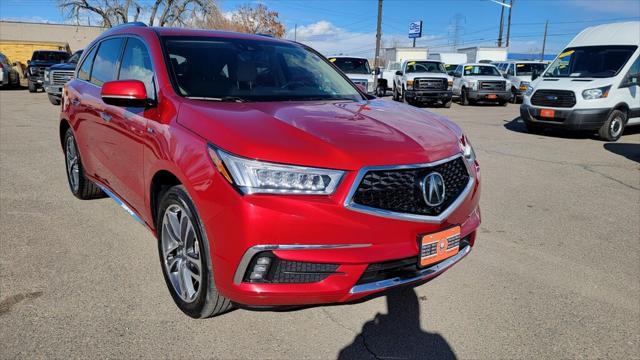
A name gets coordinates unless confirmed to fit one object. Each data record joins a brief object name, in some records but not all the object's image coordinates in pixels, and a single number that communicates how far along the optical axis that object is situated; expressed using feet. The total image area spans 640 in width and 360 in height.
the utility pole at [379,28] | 101.18
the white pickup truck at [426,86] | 62.39
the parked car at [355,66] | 57.75
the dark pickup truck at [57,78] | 51.19
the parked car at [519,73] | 73.61
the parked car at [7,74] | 74.64
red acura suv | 7.34
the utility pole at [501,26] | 134.10
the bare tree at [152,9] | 126.72
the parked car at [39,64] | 71.99
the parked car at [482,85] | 65.72
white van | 34.14
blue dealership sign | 177.88
